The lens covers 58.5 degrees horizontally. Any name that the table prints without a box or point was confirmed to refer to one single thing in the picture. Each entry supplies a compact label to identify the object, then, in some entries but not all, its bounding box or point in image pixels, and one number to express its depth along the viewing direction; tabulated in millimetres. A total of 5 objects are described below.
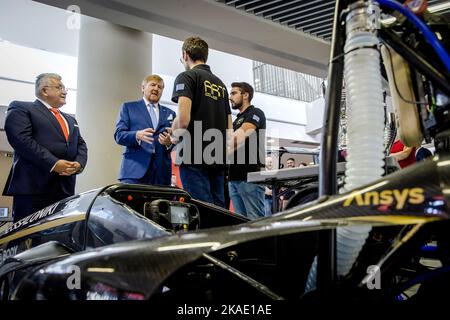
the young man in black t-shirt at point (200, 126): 2213
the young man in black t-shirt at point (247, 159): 2607
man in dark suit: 2318
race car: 606
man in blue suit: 2447
